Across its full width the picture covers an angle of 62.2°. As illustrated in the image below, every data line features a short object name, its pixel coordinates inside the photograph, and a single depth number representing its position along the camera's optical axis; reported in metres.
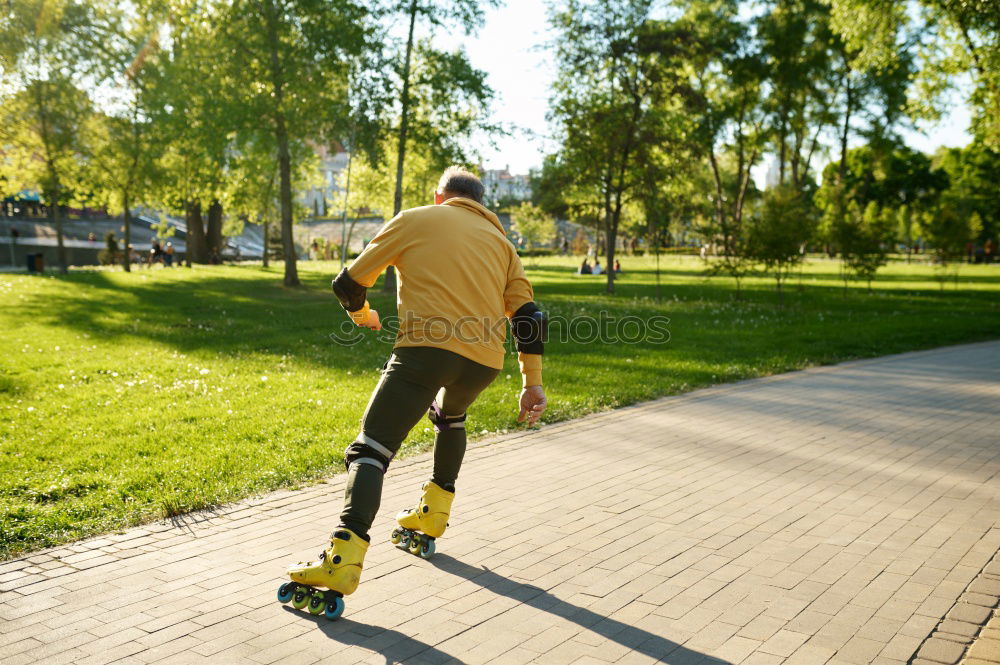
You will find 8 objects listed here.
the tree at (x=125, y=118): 31.67
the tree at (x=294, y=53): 24.31
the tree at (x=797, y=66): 44.66
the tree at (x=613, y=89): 26.00
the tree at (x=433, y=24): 24.89
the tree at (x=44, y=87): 30.16
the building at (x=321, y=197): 109.40
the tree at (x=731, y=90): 30.28
